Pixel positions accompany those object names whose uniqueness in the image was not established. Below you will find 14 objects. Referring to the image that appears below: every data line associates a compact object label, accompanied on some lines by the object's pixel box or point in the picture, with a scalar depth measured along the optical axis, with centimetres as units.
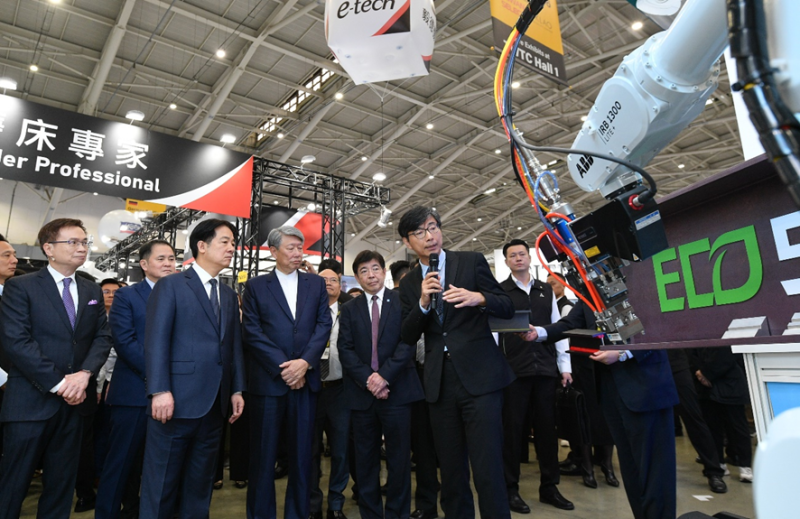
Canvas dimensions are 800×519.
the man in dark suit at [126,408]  242
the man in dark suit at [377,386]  250
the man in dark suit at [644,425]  183
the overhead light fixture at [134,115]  787
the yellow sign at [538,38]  328
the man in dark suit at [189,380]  205
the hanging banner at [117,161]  440
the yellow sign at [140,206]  981
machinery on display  52
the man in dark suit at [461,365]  196
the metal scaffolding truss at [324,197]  898
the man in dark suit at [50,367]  217
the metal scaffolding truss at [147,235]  1193
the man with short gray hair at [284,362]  238
